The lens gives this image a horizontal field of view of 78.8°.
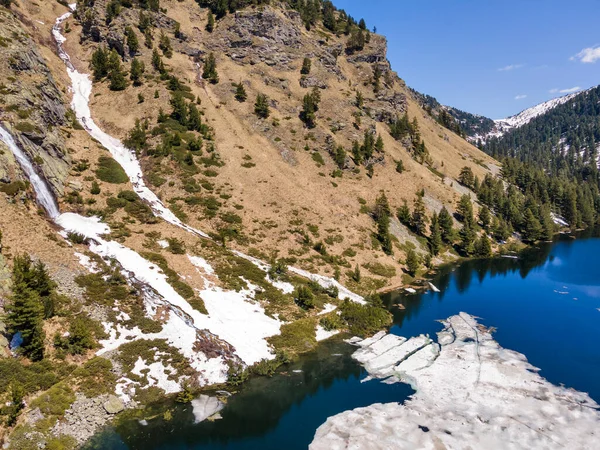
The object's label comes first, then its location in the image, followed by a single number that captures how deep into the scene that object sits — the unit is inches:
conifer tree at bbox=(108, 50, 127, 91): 3659.0
